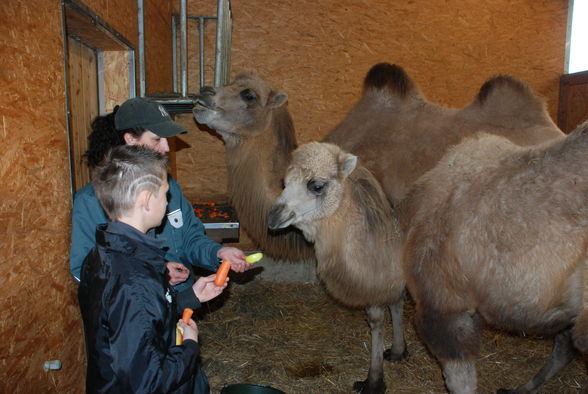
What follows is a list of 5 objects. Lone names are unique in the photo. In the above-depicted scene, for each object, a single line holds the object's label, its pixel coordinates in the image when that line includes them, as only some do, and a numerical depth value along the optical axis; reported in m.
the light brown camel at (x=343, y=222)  3.52
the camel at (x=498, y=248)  2.54
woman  2.62
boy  1.70
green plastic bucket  3.35
